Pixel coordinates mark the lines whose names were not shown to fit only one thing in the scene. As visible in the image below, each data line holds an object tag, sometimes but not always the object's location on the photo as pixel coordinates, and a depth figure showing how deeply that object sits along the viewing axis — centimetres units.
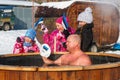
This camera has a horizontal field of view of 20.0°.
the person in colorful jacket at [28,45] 634
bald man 388
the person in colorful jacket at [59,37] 601
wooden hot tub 351
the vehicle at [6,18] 2508
